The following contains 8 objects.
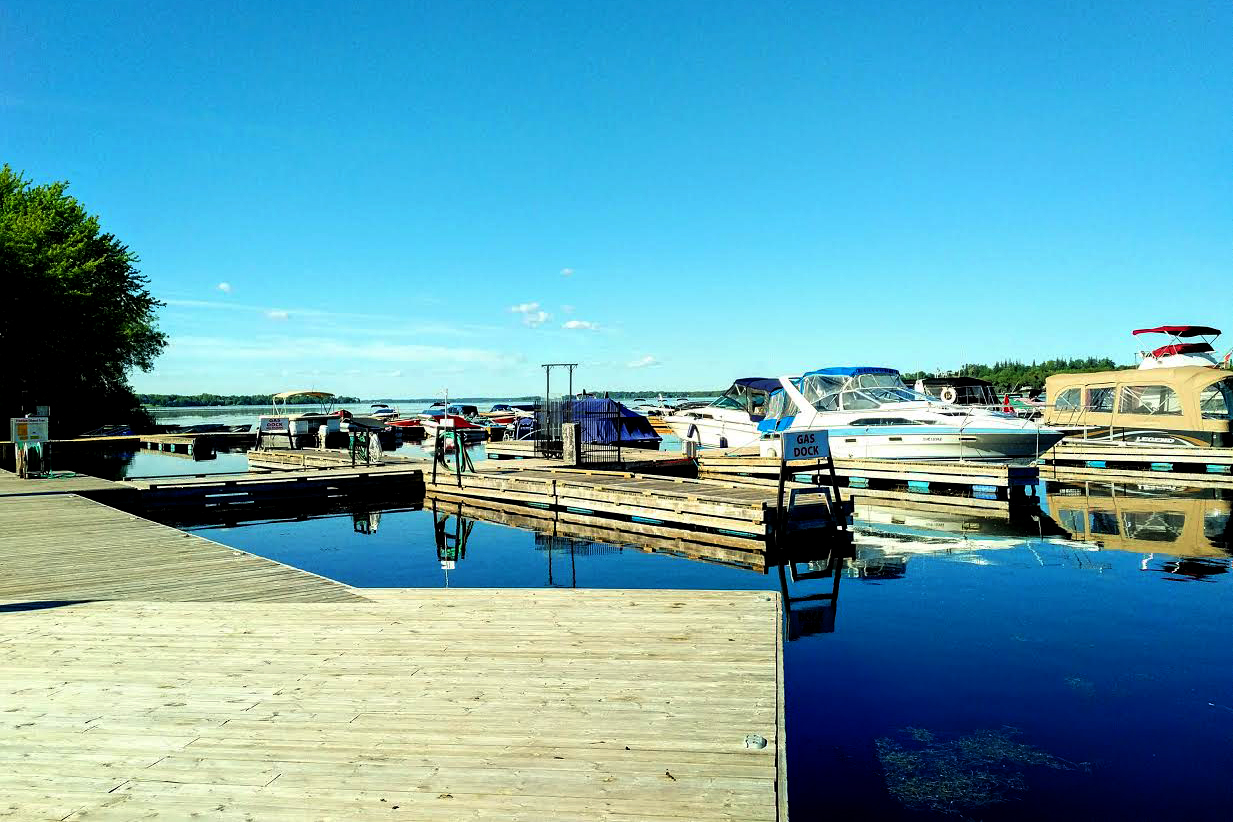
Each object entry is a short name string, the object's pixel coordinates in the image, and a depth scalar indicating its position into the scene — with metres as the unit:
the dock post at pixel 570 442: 26.86
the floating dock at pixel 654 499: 15.35
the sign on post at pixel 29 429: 22.30
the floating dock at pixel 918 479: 21.83
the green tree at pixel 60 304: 39.44
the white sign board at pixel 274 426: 37.94
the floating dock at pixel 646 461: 25.83
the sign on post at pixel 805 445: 14.66
